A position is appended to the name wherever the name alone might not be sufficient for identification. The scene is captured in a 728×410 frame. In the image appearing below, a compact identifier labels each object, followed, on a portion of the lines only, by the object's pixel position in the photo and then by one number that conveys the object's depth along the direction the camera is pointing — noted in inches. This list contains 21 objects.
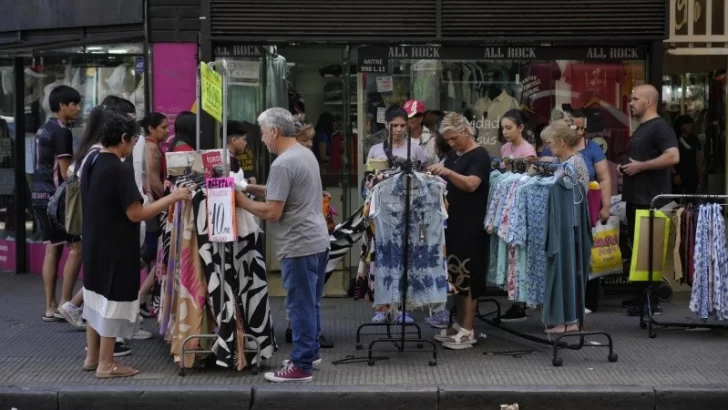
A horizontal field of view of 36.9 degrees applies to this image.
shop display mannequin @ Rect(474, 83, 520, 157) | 421.1
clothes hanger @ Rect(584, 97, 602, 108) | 418.3
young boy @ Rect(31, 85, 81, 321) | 375.2
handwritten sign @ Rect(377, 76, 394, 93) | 418.0
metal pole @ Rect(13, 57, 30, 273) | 477.1
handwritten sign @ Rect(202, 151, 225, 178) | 303.8
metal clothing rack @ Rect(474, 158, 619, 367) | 316.2
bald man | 372.5
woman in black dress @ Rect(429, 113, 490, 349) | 328.2
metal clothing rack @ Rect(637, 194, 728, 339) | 350.6
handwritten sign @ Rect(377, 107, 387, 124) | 418.3
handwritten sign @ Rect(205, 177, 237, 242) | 293.9
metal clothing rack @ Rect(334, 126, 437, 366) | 315.3
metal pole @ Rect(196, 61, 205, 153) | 310.7
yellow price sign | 303.9
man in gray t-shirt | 286.8
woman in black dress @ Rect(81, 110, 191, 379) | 295.4
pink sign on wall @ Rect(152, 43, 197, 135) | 414.9
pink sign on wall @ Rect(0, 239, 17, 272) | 484.7
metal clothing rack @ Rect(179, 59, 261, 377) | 302.8
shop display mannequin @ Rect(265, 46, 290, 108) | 420.2
